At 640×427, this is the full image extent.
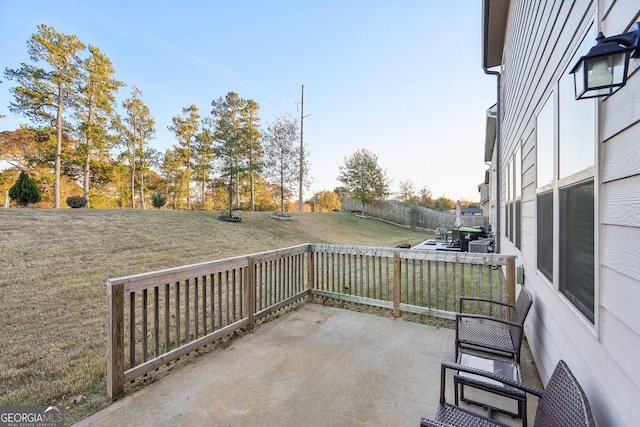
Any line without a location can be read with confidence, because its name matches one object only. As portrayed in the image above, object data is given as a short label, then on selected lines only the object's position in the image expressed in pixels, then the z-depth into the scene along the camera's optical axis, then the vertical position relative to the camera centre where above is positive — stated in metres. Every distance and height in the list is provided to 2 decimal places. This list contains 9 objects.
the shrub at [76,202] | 12.22 +0.43
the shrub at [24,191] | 11.09 +0.81
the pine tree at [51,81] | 12.96 +6.34
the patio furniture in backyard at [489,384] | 1.42 -1.19
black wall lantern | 0.93 +0.56
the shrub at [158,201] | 16.33 +0.70
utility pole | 17.26 +4.32
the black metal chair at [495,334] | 2.22 -1.04
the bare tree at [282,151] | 16.36 +3.77
